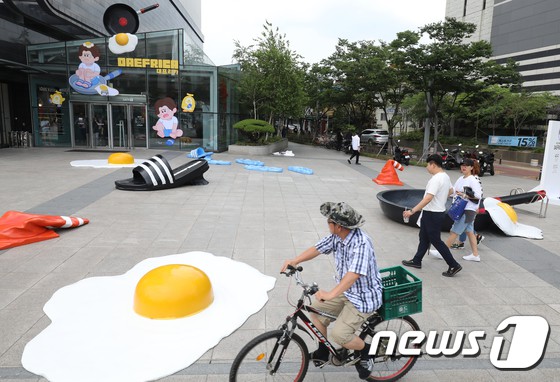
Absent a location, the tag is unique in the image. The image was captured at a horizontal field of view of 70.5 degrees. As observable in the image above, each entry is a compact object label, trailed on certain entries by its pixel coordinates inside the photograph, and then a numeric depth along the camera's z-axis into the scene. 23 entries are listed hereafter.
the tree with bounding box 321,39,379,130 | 26.08
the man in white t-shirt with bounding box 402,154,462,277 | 5.49
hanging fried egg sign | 21.16
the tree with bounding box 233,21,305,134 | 24.61
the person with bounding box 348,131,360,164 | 20.10
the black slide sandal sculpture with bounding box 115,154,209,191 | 11.02
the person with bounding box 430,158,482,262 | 6.05
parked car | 34.56
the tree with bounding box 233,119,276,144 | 22.28
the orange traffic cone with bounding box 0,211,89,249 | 6.49
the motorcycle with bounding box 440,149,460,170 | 20.34
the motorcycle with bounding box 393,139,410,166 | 21.53
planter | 22.75
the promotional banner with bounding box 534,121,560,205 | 11.70
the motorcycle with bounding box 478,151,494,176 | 18.94
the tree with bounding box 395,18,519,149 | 20.30
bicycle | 3.00
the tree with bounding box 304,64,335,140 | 30.44
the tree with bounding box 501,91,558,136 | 27.33
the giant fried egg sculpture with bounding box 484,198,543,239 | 7.98
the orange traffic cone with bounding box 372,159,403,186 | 14.15
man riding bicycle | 3.01
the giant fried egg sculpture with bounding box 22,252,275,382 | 3.57
